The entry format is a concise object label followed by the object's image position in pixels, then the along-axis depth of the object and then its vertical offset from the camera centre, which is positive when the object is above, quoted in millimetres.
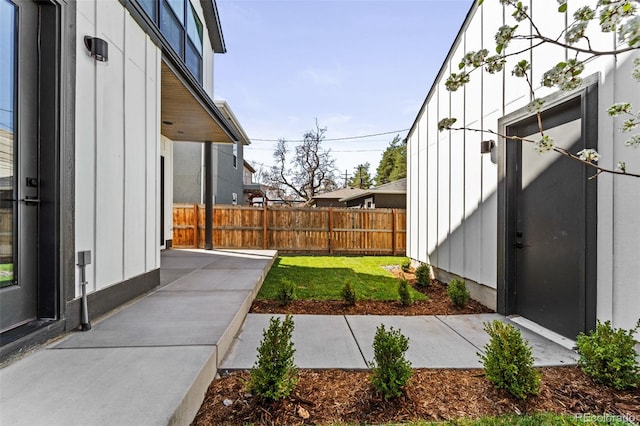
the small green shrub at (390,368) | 1973 -1036
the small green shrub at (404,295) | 4148 -1141
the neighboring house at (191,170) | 12133 +1652
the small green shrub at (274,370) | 1897 -1015
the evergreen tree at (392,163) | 33656 +5709
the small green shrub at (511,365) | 2012 -1030
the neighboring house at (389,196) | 14117 +743
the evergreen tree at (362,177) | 40894 +4731
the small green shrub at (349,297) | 4102 -1148
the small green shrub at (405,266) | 6730 -1208
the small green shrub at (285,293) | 4113 -1105
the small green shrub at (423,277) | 5280 -1130
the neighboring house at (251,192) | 19855 +1400
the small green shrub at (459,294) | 4105 -1110
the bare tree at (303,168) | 19844 +2895
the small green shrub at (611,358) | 2080 -1012
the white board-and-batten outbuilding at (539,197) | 2523 +168
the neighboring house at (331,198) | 20680 +884
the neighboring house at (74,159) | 2230 +450
